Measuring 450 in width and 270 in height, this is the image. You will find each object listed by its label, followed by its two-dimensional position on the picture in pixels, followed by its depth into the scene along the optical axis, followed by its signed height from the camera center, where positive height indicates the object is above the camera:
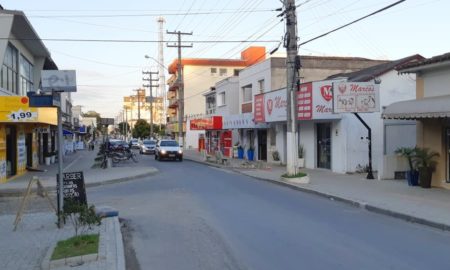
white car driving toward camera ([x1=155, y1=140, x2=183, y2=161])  40.09 -1.38
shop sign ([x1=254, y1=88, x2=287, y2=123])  30.09 +1.60
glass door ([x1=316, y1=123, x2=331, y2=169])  26.95 -0.70
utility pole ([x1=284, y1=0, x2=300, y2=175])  21.44 +2.47
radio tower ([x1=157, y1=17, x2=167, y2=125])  97.32 +12.00
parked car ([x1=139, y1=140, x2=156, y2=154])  55.41 -1.43
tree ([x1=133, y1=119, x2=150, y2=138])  110.19 +0.77
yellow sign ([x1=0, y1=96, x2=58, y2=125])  20.64 +0.96
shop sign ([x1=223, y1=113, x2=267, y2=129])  36.68 +0.81
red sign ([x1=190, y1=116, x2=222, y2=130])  45.09 +0.87
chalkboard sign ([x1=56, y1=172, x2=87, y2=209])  11.85 -1.19
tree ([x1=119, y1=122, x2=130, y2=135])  154.98 +1.79
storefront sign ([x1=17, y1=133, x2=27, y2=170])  26.53 -0.95
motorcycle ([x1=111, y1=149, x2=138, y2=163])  37.47 -1.58
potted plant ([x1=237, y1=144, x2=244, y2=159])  42.75 -1.55
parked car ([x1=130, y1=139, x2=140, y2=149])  76.86 -1.67
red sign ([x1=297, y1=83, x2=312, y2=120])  26.38 +1.55
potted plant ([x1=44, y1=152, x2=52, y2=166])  36.91 -1.65
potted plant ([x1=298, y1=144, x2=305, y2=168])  29.30 -1.36
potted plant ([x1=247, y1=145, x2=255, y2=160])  39.75 -1.56
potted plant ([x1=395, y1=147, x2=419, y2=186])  18.67 -1.50
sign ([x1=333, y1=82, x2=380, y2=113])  21.95 +1.45
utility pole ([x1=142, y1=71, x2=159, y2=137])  88.31 +9.18
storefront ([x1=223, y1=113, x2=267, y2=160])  37.28 +0.14
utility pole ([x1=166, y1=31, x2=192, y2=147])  54.30 +5.36
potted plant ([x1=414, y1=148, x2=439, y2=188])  17.98 -1.16
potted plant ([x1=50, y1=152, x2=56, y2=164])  38.03 -1.69
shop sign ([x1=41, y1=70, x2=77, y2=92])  10.47 +1.07
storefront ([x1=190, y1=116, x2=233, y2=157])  45.16 -0.21
